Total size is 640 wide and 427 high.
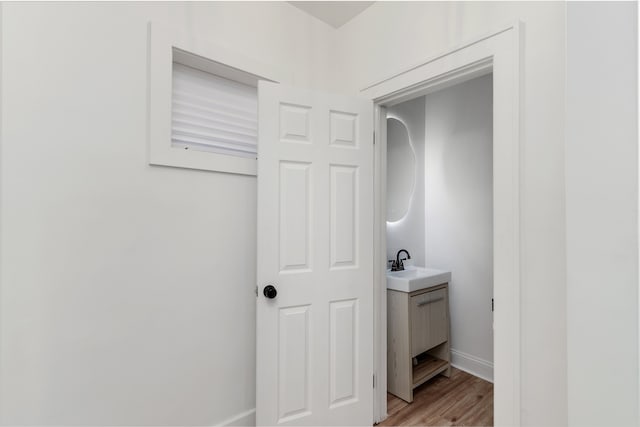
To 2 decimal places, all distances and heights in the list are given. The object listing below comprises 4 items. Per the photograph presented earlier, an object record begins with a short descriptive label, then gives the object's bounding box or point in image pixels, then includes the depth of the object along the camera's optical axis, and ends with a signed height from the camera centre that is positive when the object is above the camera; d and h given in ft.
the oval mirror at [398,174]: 9.36 +1.33
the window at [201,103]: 4.82 +2.08
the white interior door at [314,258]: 5.32 -0.79
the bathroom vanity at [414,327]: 7.10 -2.74
